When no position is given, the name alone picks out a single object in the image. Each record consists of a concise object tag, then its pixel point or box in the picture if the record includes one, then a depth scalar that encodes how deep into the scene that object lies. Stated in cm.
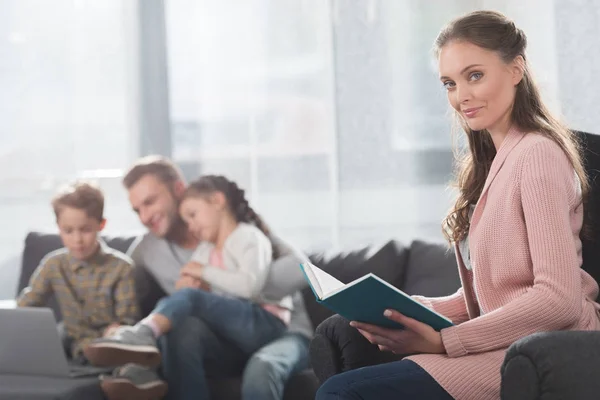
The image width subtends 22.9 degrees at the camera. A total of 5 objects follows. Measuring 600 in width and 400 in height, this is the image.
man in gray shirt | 449
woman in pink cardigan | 267
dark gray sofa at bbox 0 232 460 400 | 441
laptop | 443
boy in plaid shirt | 494
